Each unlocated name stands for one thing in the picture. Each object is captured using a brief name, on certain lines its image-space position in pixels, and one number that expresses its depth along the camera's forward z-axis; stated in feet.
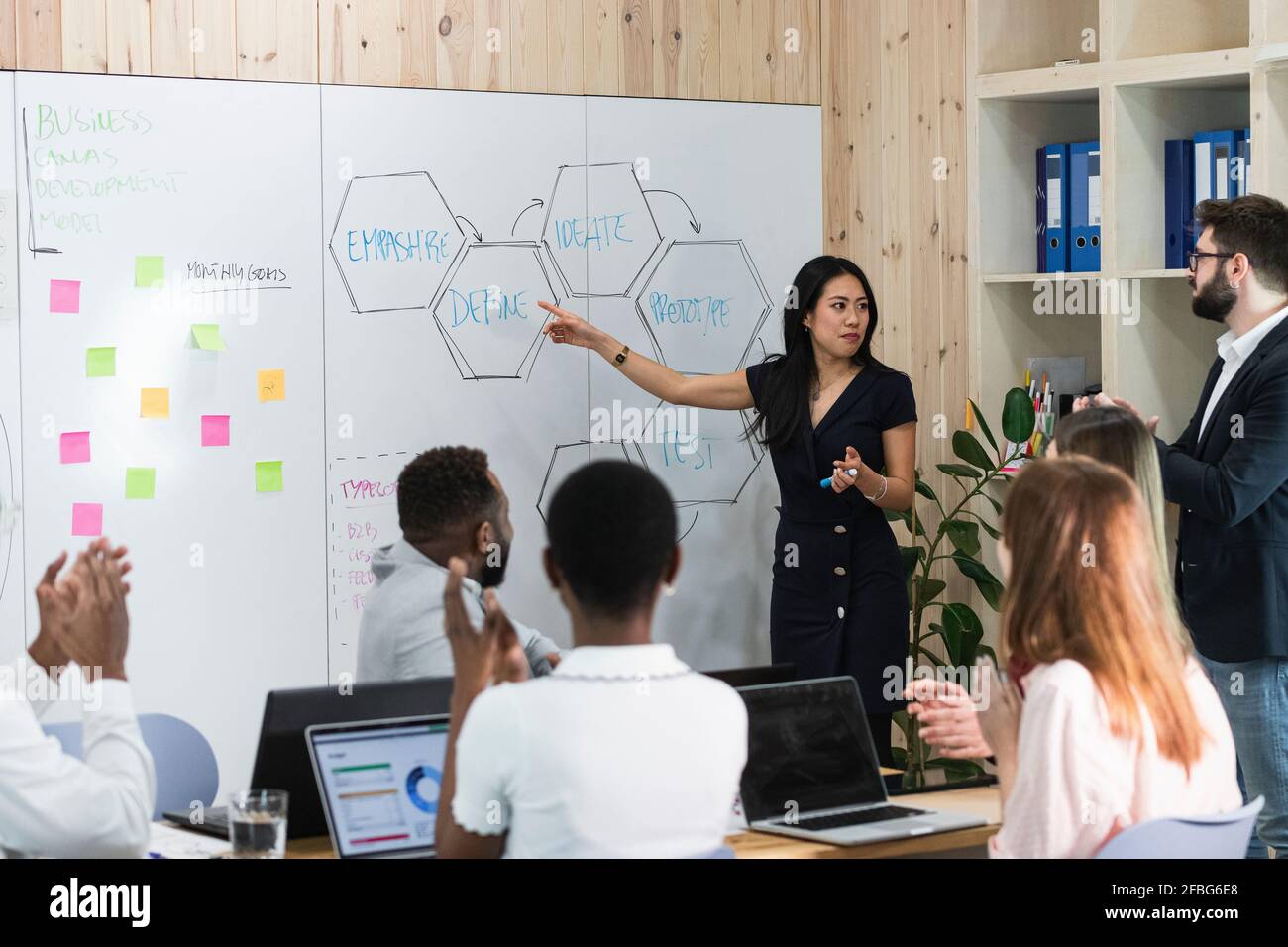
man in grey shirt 8.73
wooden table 7.59
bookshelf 13.01
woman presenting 13.29
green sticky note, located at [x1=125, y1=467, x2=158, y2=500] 12.59
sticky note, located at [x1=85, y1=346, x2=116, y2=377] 12.42
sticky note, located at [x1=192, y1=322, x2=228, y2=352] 12.80
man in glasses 10.78
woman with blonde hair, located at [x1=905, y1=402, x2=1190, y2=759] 7.45
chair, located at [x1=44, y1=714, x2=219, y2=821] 9.45
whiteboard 12.43
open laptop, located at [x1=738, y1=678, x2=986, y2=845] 8.06
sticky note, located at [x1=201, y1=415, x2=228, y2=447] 12.86
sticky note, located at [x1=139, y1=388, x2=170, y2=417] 12.61
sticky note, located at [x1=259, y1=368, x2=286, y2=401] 13.08
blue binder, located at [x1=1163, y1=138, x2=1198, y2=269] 13.46
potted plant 14.25
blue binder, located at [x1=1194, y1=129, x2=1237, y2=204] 13.12
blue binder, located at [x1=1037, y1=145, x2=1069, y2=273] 14.51
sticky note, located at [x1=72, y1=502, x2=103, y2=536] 12.41
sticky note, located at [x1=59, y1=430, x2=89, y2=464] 12.35
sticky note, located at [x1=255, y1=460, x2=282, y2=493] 13.08
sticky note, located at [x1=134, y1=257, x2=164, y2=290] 12.57
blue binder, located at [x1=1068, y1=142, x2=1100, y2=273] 14.17
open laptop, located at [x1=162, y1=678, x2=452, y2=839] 7.50
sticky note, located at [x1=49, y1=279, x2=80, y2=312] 12.31
